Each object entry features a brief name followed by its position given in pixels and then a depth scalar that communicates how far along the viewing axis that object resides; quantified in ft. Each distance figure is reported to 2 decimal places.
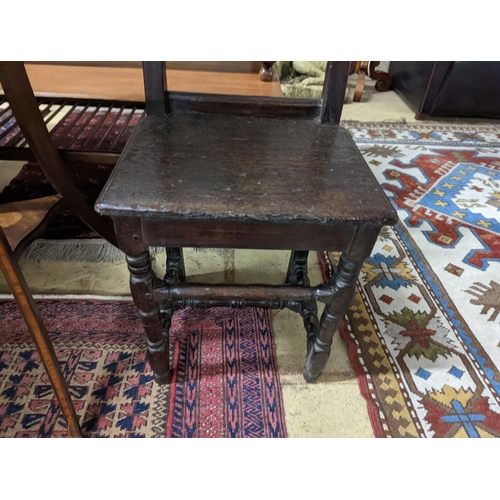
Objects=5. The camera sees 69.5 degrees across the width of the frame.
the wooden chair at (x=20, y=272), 1.89
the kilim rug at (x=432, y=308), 2.99
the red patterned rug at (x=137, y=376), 2.76
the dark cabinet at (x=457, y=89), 7.47
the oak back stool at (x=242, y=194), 1.91
